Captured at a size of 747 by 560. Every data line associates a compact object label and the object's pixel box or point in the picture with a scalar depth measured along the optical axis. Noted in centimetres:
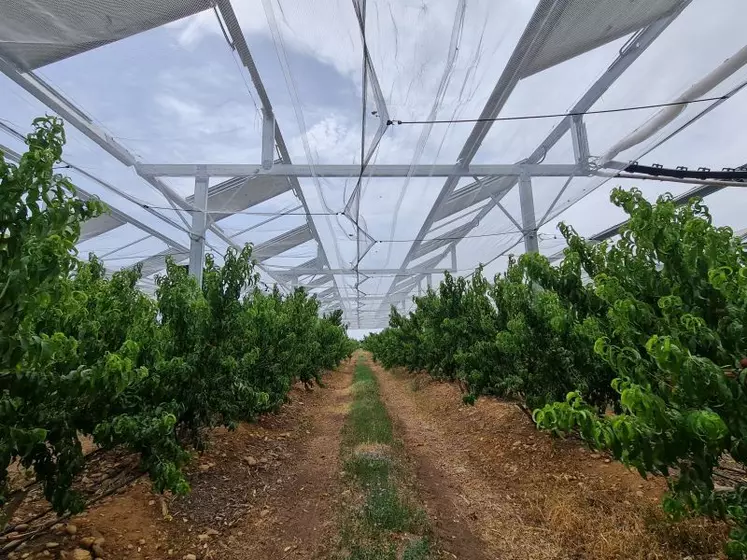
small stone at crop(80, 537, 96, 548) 282
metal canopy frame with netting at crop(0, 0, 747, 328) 423
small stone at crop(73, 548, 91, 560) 270
